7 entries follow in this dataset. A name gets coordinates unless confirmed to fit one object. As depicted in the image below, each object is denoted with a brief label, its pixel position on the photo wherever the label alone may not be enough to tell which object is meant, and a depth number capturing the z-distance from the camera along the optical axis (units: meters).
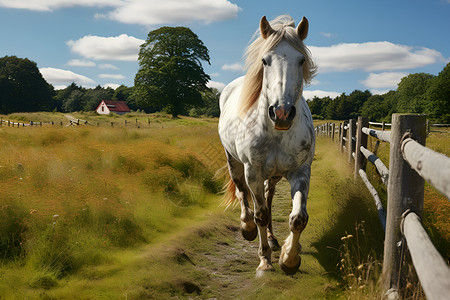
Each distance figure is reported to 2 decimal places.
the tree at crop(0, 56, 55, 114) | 63.53
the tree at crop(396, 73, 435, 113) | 60.95
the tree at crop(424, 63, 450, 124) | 46.00
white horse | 3.05
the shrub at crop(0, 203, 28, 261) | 3.90
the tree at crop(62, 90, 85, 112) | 83.09
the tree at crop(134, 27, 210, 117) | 40.59
